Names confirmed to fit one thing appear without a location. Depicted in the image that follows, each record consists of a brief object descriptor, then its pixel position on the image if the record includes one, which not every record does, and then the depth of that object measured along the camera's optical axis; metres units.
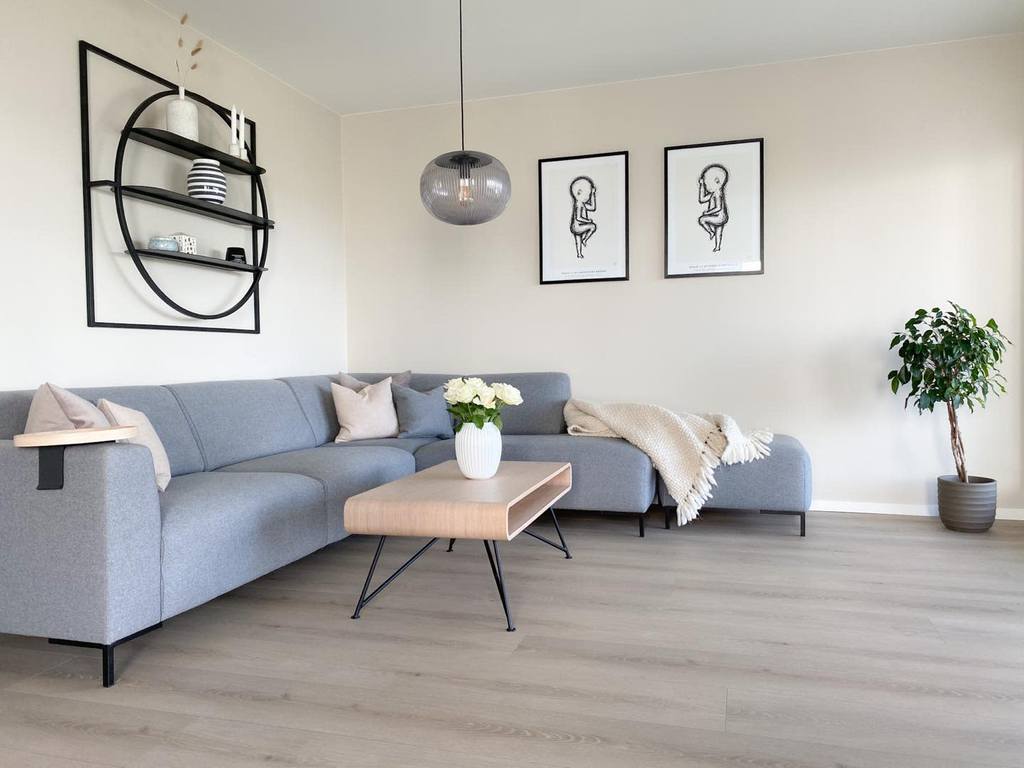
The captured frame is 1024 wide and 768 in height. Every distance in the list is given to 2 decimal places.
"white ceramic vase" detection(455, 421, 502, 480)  2.76
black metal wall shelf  2.96
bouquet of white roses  2.74
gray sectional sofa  1.96
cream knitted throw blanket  3.58
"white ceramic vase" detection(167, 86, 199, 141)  3.26
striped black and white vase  3.37
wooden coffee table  2.26
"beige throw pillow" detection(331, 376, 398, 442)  3.95
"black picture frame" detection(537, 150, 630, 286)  4.39
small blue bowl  3.18
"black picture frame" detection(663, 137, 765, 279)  4.16
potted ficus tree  3.52
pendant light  3.17
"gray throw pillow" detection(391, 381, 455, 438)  4.04
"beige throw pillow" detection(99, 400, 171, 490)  2.44
